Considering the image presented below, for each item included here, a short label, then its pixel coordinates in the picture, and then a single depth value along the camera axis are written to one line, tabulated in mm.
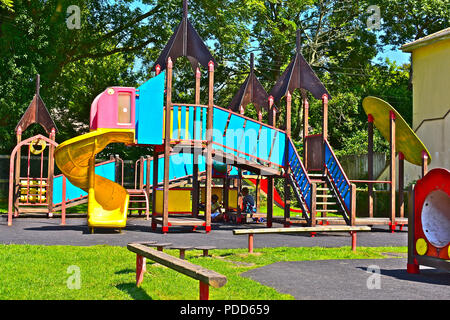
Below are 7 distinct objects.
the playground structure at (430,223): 8797
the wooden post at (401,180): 19808
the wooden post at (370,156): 19588
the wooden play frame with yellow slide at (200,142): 16328
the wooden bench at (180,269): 5586
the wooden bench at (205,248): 10498
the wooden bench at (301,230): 11398
